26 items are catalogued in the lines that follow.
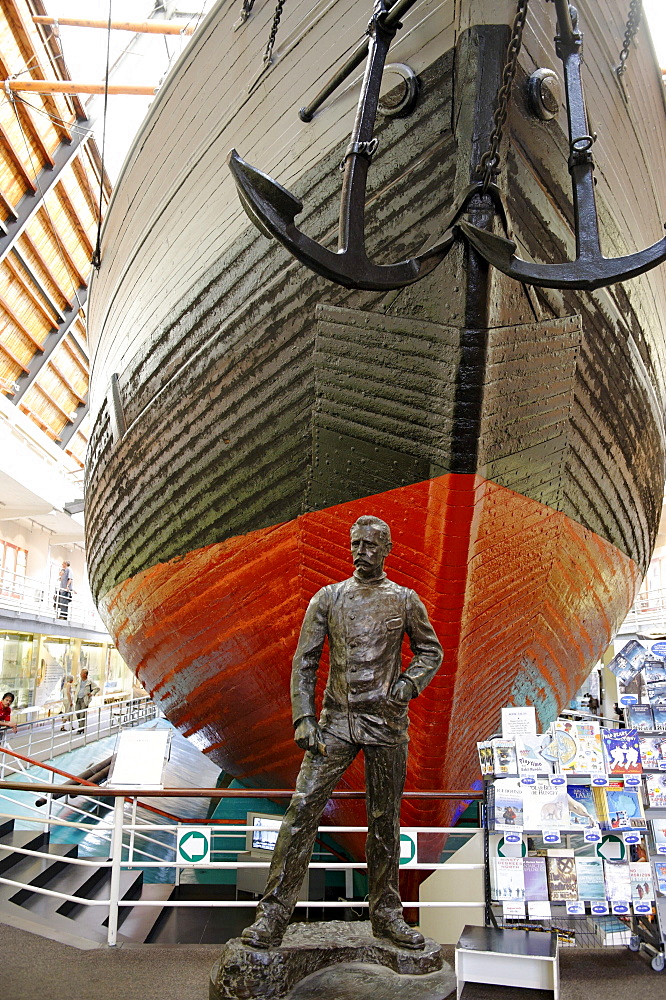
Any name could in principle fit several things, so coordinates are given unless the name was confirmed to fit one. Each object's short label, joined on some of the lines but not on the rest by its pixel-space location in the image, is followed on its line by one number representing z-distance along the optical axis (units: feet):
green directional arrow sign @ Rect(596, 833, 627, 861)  8.81
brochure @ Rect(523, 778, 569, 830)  8.48
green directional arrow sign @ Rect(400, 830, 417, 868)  9.43
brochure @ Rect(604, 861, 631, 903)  8.68
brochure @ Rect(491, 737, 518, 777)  8.82
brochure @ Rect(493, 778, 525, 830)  8.52
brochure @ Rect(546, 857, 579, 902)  8.47
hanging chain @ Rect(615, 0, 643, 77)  9.53
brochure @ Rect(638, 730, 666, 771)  9.21
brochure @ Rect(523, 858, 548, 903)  8.43
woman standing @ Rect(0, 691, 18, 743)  27.39
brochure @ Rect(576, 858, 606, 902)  8.58
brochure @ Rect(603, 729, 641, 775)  8.96
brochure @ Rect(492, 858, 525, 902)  8.37
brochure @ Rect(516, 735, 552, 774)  8.69
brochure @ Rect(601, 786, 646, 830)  8.80
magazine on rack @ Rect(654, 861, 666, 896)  8.82
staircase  9.98
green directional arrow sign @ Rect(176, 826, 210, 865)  9.36
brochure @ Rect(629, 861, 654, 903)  8.72
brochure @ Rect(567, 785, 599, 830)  8.69
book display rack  8.47
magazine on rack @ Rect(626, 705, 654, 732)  9.37
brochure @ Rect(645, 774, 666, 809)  9.05
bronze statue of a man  6.96
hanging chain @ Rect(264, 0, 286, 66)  9.35
